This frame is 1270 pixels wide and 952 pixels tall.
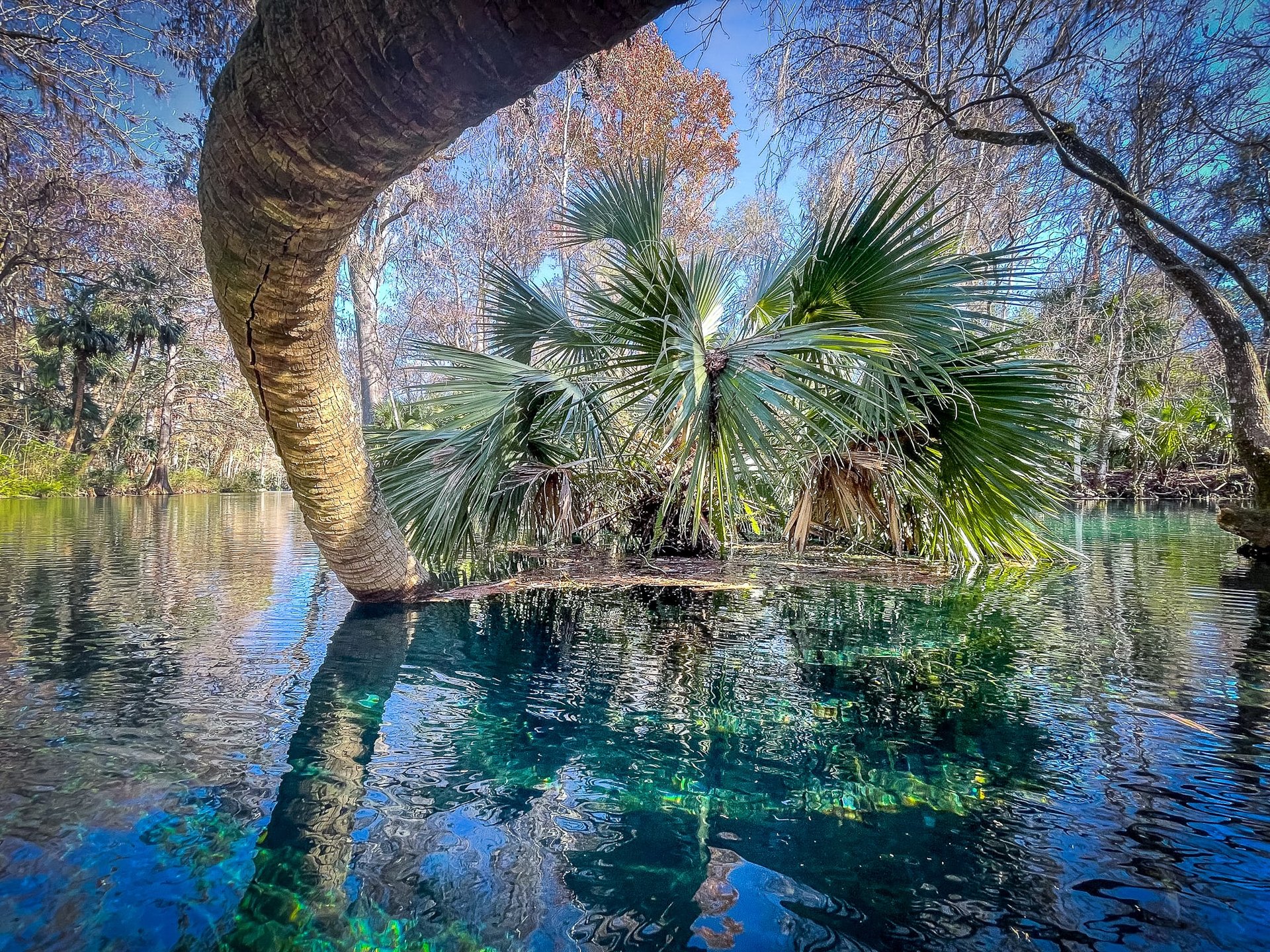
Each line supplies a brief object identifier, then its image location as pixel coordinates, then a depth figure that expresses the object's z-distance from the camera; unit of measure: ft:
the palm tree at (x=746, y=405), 9.37
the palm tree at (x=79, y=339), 62.44
